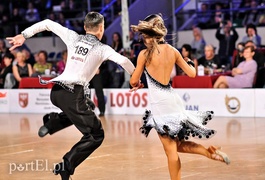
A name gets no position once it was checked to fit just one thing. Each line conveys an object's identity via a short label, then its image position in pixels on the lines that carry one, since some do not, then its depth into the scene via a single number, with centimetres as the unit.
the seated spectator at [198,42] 1900
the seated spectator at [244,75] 1593
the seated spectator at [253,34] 1781
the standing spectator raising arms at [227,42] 1878
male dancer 794
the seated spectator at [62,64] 1878
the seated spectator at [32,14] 2423
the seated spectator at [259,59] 1614
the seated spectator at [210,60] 1692
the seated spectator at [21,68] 1880
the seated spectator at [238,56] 1680
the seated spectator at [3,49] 2116
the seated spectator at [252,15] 2031
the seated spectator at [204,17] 2106
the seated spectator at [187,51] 1703
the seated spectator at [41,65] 1893
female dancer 745
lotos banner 1557
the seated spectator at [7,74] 1903
